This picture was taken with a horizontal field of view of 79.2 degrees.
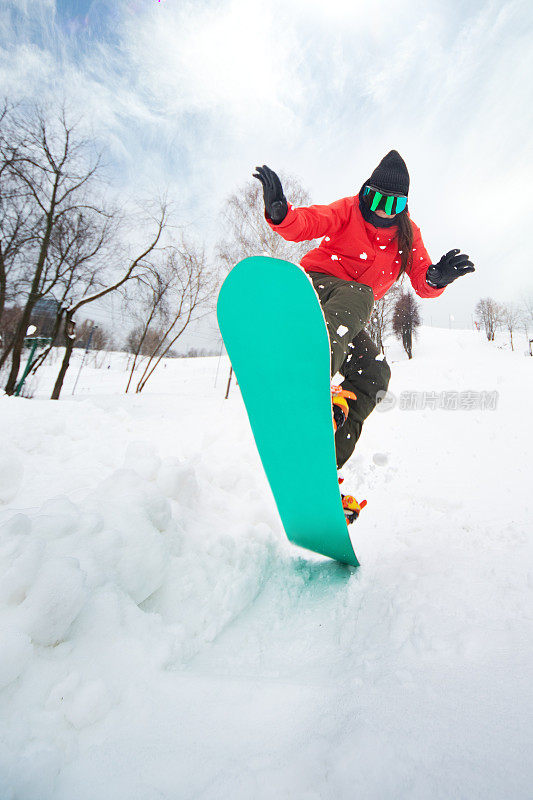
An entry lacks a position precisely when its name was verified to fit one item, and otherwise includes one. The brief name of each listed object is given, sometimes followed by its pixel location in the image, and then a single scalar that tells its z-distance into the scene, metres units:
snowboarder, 1.84
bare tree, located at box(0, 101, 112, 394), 9.43
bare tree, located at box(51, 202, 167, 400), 11.05
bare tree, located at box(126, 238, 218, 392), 14.44
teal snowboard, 1.51
